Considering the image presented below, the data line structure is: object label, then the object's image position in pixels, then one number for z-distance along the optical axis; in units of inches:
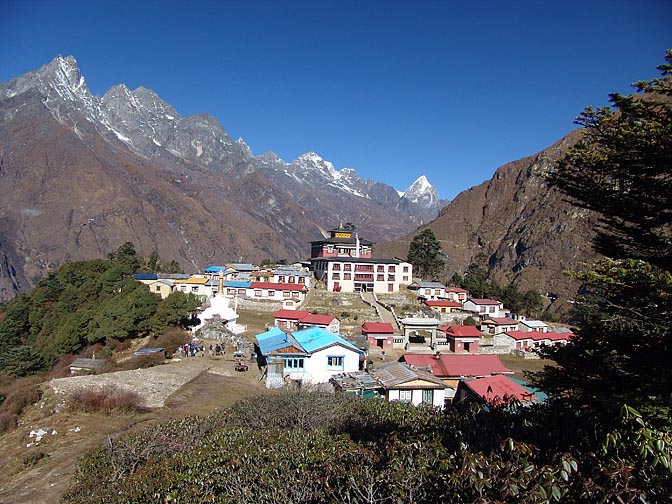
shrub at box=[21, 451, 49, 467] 634.2
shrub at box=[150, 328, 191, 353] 1531.3
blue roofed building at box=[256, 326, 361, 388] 1203.9
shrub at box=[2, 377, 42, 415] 882.8
